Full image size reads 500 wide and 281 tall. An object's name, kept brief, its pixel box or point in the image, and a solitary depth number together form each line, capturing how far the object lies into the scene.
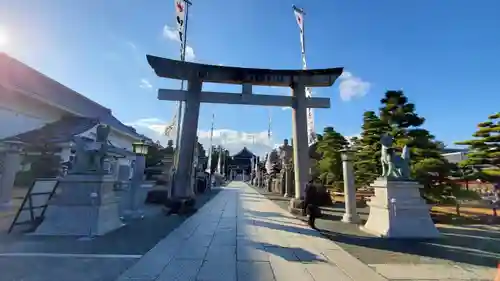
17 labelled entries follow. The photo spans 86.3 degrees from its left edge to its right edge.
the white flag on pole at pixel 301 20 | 20.75
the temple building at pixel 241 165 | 78.00
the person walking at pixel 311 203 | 7.86
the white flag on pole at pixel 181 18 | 17.12
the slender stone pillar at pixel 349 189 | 8.99
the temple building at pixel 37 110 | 17.33
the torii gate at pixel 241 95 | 10.66
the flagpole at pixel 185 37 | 17.12
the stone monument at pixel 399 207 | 6.67
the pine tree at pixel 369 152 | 13.12
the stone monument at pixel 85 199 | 6.39
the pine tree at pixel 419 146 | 9.88
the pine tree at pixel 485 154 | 10.38
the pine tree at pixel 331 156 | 17.81
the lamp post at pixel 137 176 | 9.40
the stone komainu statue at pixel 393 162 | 7.25
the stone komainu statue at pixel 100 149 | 7.18
